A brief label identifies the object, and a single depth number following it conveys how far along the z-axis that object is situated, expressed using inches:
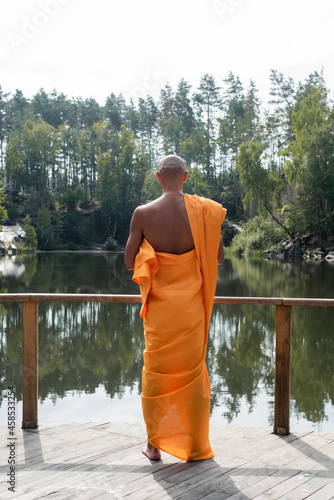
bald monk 101.3
